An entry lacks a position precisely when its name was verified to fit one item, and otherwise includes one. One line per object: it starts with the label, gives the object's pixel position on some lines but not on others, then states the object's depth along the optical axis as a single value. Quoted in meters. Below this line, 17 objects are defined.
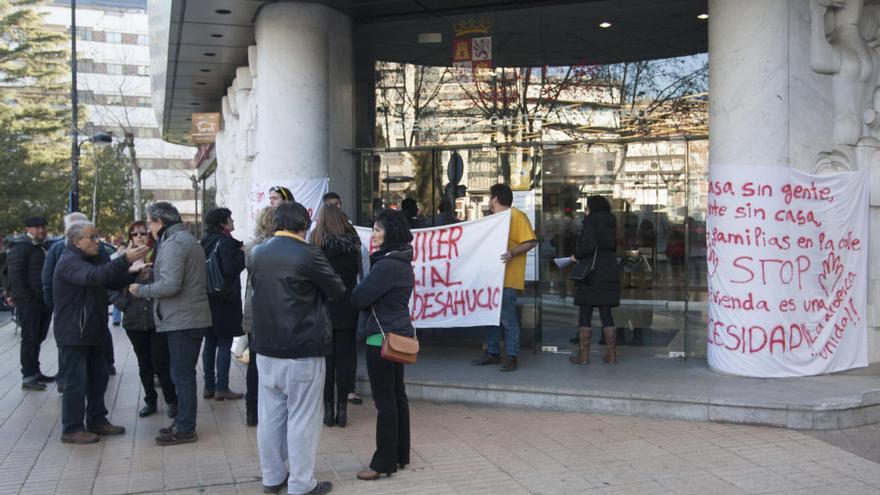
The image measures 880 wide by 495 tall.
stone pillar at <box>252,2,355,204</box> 9.98
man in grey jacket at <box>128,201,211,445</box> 6.51
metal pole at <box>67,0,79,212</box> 26.03
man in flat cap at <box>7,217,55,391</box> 9.12
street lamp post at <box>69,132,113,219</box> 26.00
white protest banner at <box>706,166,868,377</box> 7.91
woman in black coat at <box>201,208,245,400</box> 7.60
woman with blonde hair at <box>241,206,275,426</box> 6.88
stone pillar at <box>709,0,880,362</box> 7.91
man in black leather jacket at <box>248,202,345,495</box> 5.01
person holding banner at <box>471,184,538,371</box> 8.74
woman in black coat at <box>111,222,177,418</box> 7.33
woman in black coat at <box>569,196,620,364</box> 8.87
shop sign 15.87
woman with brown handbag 5.46
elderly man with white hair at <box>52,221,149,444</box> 6.57
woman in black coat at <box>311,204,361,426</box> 6.79
